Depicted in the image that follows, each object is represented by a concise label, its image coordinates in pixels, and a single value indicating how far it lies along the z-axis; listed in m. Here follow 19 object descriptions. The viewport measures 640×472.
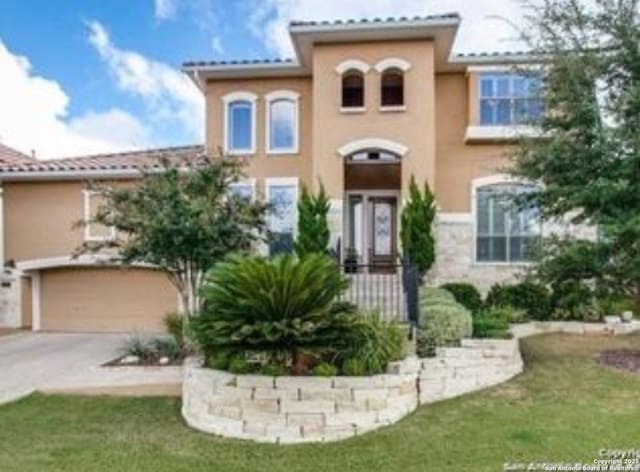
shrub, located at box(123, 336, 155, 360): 14.08
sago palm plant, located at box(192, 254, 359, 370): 9.50
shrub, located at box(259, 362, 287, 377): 9.50
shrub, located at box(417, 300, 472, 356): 11.06
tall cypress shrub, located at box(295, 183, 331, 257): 18.83
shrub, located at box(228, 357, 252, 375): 9.66
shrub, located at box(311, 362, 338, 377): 9.42
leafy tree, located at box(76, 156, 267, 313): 13.12
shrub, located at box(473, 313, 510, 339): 11.87
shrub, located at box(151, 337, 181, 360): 13.93
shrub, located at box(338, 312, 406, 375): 9.68
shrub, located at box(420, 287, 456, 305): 13.13
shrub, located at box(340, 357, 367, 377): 9.48
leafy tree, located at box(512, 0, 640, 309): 11.80
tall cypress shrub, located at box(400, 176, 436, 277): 18.69
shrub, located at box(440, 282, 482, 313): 16.93
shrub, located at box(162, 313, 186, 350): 14.26
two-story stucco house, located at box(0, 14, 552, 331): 19.39
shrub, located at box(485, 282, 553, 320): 17.11
